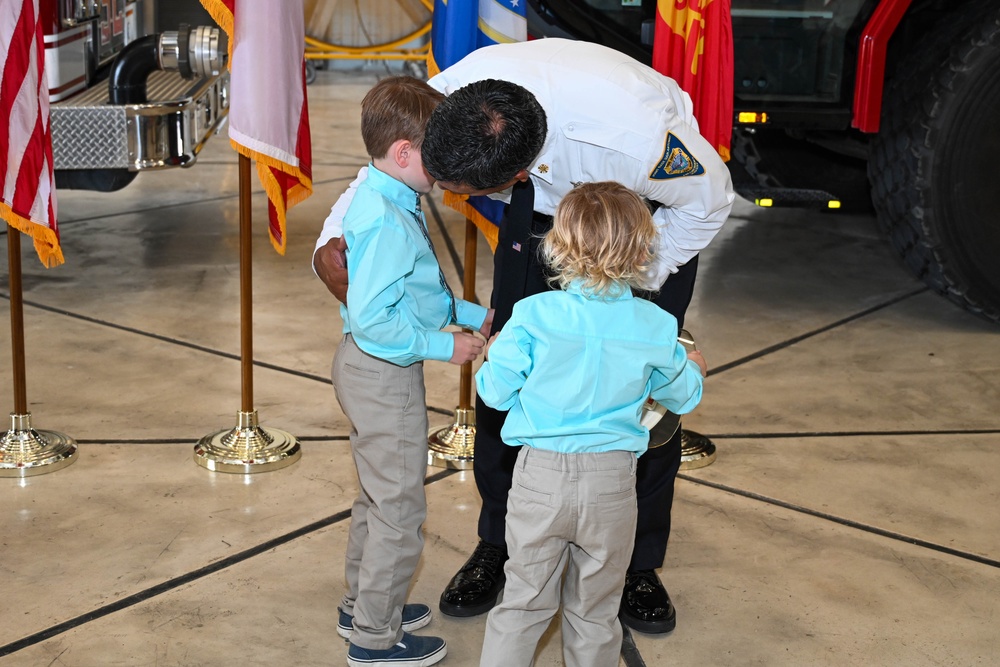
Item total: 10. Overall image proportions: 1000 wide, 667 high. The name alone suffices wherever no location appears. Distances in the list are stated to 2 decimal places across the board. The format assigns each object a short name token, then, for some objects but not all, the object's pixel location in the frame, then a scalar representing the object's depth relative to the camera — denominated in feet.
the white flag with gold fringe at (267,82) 10.45
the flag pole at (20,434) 11.14
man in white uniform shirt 6.98
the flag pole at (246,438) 11.35
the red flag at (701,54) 10.57
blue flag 10.52
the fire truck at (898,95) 14.75
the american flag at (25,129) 10.32
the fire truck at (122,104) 14.73
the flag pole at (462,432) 11.66
